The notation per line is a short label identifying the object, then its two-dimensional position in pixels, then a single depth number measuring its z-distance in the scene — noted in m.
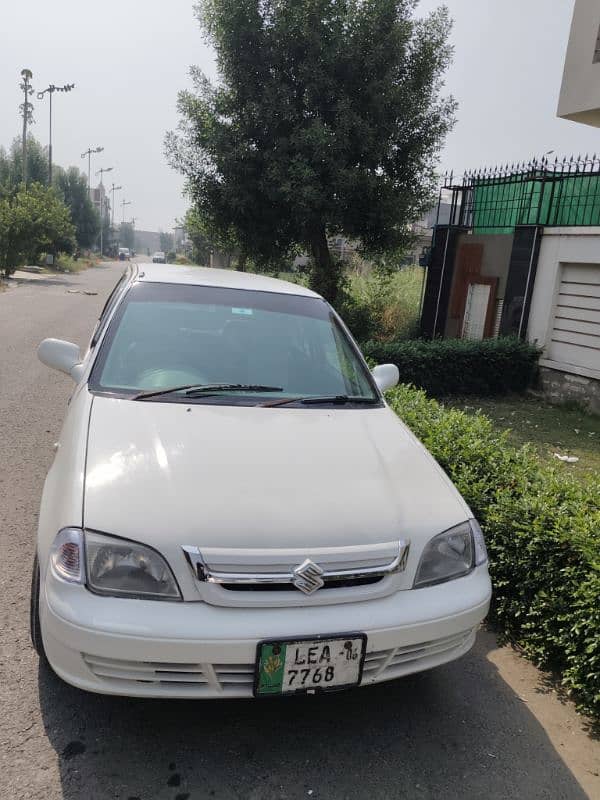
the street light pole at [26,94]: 34.78
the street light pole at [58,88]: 40.16
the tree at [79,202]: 60.09
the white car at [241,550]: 2.08
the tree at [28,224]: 27.77
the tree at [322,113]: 12.03
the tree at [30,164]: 47.19
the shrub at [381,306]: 13.97
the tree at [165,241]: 167.81
